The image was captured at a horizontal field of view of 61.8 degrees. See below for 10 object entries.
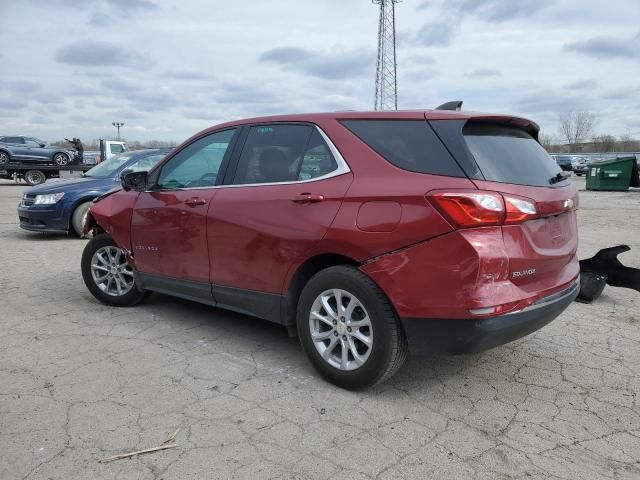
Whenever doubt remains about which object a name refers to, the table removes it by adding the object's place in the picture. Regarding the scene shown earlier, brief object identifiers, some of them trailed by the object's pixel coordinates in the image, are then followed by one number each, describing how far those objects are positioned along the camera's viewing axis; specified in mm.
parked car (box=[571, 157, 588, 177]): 43625
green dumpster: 24281
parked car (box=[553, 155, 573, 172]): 42094
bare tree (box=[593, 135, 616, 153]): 74369
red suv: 2850
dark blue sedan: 9023
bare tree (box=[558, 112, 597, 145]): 92500
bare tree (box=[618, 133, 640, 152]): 74188
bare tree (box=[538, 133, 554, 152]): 79688
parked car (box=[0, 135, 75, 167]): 24031
